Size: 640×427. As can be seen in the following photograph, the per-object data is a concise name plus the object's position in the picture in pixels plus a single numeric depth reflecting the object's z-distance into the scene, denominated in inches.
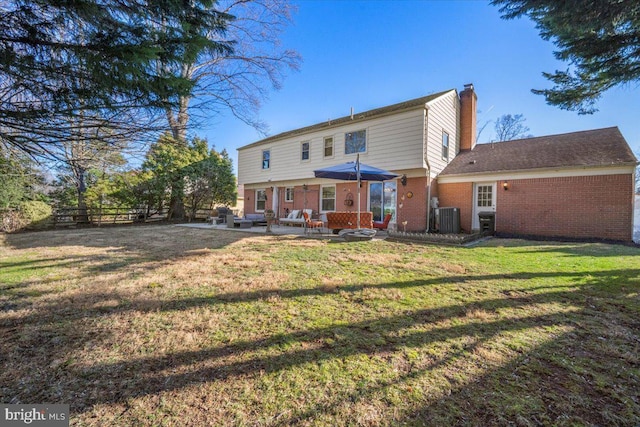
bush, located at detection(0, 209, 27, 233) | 473.1
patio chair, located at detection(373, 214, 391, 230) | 436.7
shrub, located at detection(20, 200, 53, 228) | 502.9
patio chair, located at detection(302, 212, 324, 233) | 409.1
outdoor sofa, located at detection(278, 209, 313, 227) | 528.2
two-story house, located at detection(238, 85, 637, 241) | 371.9
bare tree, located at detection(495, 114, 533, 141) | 1008.2
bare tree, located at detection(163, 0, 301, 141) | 564.1
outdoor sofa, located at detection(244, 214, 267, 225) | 629.7
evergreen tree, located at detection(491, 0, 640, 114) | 148.4
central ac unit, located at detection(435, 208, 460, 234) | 440.8
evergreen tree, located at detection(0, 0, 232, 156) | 108.0
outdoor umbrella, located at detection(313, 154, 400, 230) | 341.1
